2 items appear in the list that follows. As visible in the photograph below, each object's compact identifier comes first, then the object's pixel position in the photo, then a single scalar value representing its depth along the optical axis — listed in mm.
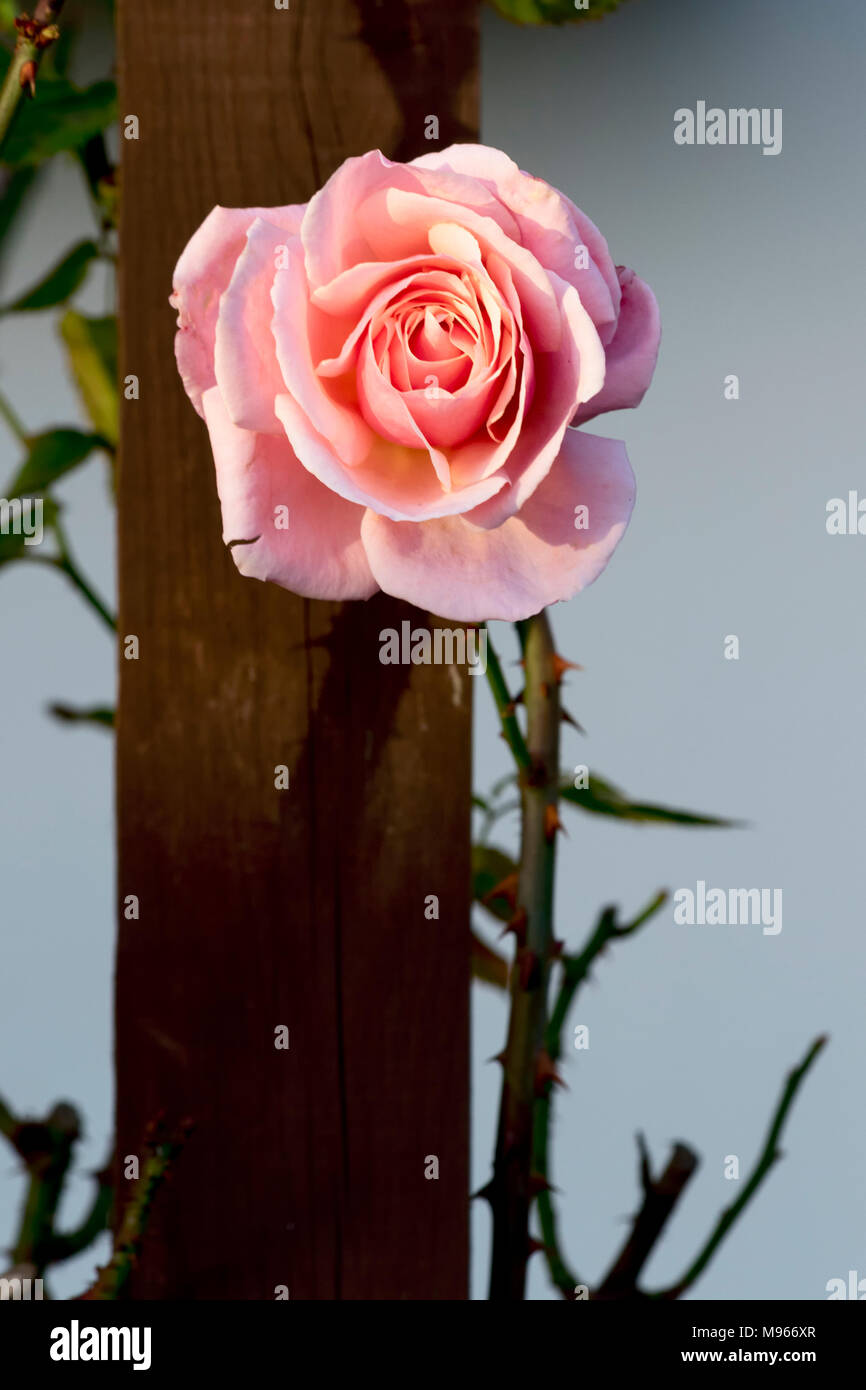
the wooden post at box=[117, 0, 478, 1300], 906
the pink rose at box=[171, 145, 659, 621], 836
